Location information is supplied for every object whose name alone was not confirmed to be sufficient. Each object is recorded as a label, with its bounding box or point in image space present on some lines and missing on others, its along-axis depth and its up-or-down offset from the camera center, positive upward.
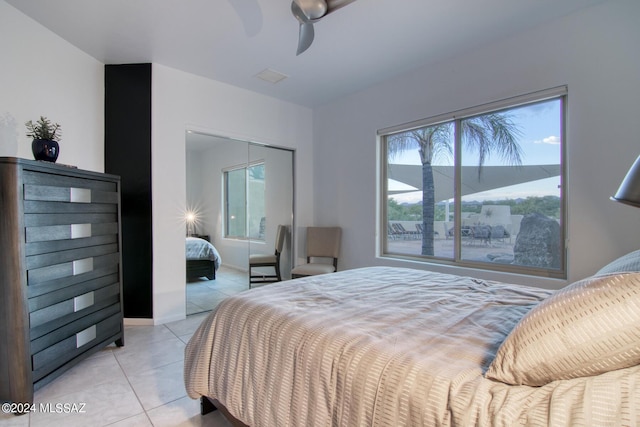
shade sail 2.69 +0.37
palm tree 2.85 +0.74
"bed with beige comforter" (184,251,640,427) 0.69 -0.44
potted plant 2.00 +0.47
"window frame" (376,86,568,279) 2.49 +0.32
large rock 2.56 -0.26
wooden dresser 1.69 -0.37
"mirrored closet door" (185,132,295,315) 3.51 +0.04
